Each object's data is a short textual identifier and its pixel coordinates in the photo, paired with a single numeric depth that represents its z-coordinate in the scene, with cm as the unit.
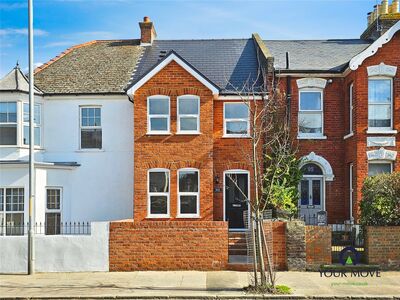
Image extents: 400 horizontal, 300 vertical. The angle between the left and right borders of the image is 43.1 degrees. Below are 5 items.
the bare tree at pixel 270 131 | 1920
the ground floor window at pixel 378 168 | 1967
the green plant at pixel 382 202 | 1556
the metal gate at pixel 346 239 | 1572
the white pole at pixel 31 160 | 1537
